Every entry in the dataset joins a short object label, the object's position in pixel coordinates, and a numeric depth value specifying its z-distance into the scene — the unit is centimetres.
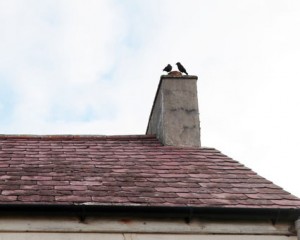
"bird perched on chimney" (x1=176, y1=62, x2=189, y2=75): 1079
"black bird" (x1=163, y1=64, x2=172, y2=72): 1095
